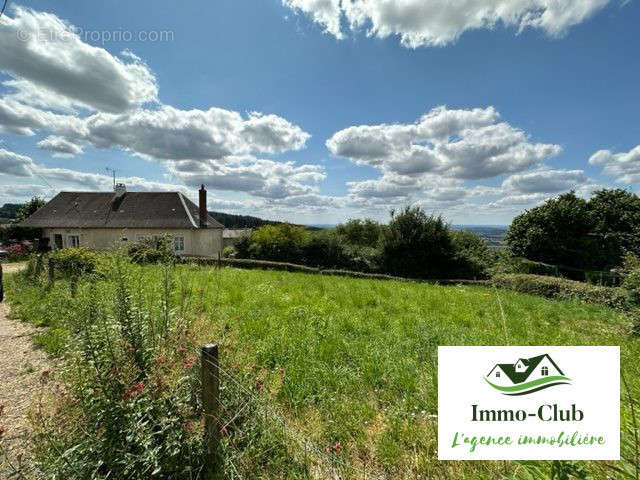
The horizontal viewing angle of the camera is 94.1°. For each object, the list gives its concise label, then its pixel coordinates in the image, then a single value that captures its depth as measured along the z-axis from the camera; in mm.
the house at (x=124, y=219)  27203
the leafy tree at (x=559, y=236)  24188
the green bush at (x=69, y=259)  10180
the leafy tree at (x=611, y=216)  23984
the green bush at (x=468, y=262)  20359
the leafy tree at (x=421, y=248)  20781
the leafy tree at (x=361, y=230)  40750
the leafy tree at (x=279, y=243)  22203
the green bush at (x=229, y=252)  24477
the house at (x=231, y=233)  54609
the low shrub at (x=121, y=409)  1986
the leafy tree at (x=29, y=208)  34812
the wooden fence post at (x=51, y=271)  8841
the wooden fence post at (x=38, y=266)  10334
